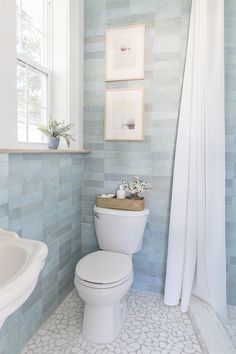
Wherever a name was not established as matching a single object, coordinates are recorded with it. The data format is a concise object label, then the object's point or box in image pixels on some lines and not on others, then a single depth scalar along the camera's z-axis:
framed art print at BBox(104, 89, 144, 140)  2.08
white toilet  1.53
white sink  0.68
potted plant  1.82
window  1.78
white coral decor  2.09
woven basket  1.99
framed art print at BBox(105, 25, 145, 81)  2.03
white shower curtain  1.77
